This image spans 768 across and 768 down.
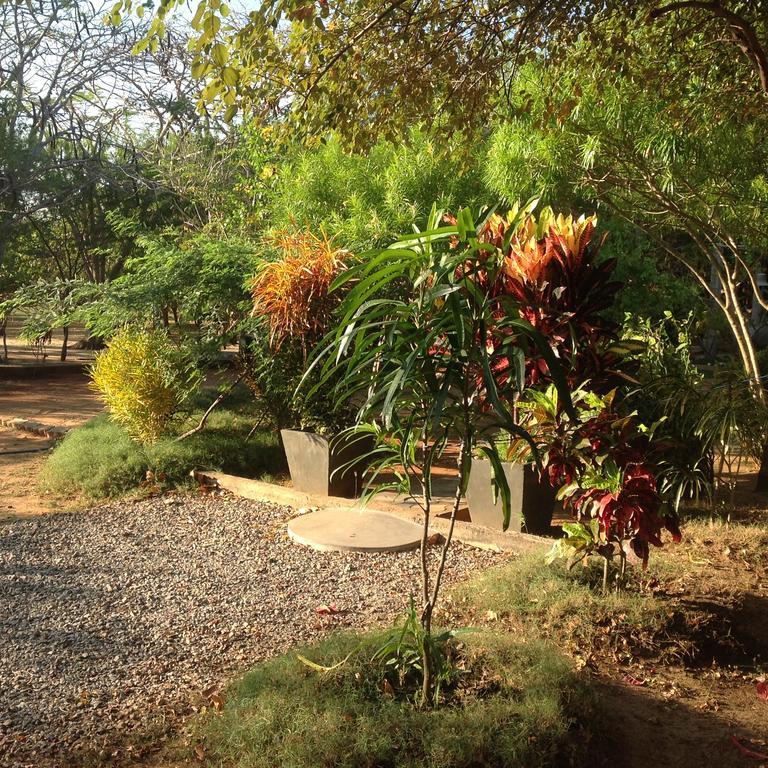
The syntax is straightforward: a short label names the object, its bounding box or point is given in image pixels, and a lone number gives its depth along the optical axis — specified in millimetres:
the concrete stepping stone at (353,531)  5785
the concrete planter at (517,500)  5945
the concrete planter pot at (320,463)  7191
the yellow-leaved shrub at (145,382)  8289
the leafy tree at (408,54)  5270
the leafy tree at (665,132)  6258
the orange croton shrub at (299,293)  7121
